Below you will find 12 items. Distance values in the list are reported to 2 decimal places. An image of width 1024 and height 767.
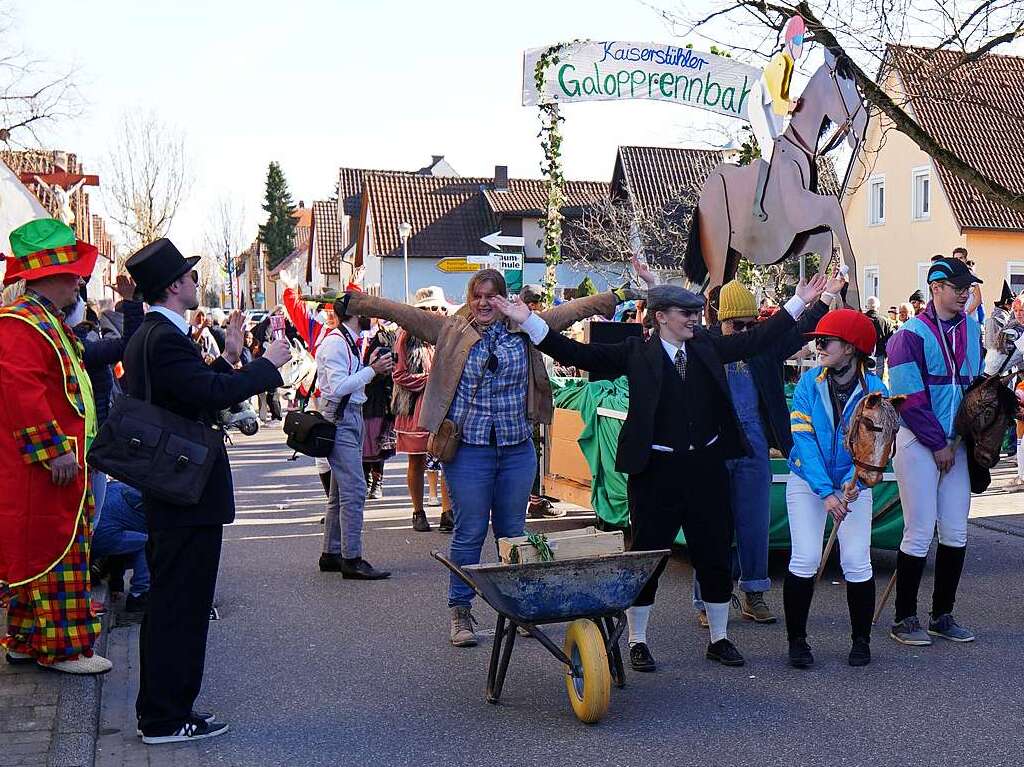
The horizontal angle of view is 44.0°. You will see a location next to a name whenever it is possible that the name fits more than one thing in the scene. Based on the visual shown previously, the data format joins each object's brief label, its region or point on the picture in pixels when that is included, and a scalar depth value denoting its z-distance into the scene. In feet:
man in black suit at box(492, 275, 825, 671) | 19.97
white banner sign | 35.06
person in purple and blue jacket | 21.99
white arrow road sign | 47.50
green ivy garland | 37.09
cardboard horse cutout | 29.30
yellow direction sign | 56.08
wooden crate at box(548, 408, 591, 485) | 33.19
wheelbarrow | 17.46
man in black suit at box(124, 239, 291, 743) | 16.48
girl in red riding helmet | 20.66
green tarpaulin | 28.22
